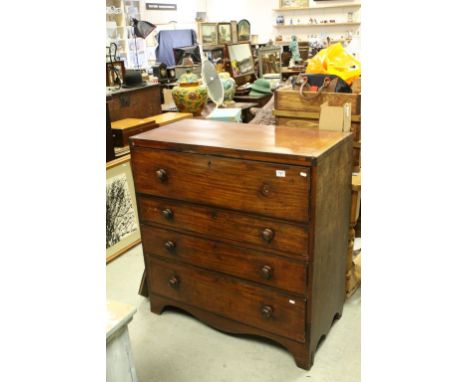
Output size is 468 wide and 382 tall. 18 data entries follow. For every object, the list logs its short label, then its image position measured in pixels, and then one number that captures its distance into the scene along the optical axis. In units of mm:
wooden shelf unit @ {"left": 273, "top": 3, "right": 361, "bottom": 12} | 7954
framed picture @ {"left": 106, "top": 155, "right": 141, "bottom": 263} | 2820
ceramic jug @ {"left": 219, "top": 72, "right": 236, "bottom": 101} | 4340
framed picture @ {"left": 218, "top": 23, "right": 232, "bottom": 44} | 7578
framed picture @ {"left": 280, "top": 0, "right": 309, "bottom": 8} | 8242
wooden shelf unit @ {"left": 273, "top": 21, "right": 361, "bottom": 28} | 7972
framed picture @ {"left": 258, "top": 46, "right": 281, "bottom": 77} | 6266
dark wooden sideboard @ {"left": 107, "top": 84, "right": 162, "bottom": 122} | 3133
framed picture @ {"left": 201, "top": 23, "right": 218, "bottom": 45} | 7543
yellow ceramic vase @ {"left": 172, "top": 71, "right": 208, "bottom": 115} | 3580
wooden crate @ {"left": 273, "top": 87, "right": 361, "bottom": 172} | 2551
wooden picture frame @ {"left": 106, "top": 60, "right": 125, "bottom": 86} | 3260
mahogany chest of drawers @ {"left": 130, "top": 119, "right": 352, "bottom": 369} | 1702
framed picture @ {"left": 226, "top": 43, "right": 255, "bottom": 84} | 5652
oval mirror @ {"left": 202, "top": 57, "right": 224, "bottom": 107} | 3947
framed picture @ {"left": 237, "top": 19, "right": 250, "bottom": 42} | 7852
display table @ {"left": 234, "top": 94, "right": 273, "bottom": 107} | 4766
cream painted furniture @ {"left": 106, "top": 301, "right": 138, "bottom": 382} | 1143
